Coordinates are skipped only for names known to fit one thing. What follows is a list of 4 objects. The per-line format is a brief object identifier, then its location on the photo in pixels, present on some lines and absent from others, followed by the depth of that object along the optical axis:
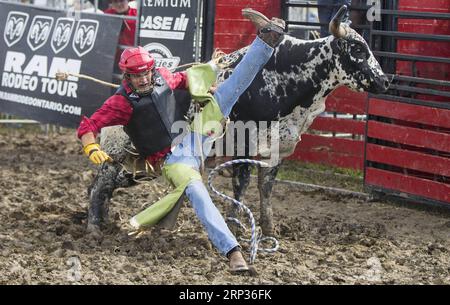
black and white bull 12.75
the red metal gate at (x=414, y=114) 14.33
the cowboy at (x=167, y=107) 11.21
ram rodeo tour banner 18.86
